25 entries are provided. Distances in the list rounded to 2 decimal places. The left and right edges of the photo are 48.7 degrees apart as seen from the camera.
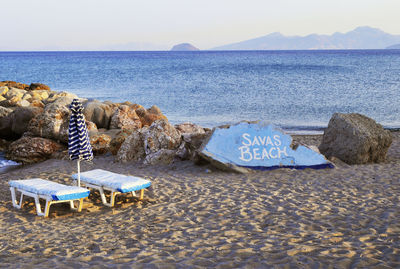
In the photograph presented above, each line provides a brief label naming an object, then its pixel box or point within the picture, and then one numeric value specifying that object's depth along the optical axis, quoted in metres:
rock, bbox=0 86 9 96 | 20.00
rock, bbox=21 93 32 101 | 18.94
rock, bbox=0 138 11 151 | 14.16
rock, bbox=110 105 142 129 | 14.38
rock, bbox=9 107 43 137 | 14.34
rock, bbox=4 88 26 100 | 18.85
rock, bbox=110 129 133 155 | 11.82
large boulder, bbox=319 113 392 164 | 10.52
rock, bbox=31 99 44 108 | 16.60
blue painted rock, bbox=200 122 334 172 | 9.71
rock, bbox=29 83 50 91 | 23.86
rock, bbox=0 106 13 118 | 15.73
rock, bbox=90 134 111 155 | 12.05
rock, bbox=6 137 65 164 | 12.08
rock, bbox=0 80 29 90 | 24.23
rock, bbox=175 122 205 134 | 13.08
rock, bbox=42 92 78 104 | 18.16
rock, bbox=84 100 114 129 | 14.88
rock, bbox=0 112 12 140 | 14.77
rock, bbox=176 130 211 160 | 10.62
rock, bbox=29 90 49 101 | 19.79
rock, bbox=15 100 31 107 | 17.60
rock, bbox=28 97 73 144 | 12.64
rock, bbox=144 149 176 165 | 10.58
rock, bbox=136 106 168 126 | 15.41
